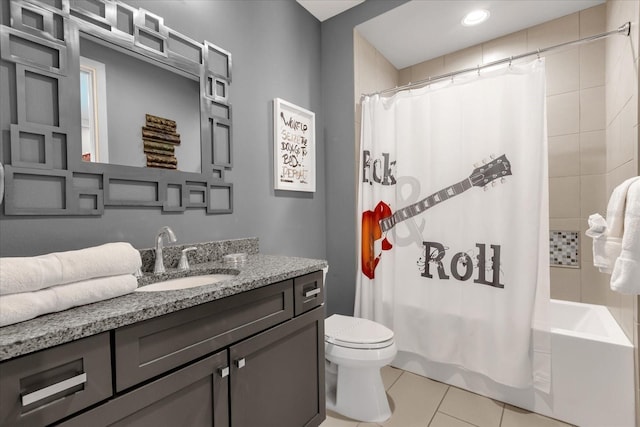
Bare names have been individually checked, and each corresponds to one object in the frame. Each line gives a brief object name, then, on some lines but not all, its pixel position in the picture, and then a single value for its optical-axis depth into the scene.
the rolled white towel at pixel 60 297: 0.64
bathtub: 1.43
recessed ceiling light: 2.05
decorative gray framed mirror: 0.98
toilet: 1.56
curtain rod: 1.45
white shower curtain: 1.63
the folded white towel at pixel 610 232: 1.18
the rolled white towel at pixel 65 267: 0.66
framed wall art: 1.90
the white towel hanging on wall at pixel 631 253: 1.05
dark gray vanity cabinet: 0.64
